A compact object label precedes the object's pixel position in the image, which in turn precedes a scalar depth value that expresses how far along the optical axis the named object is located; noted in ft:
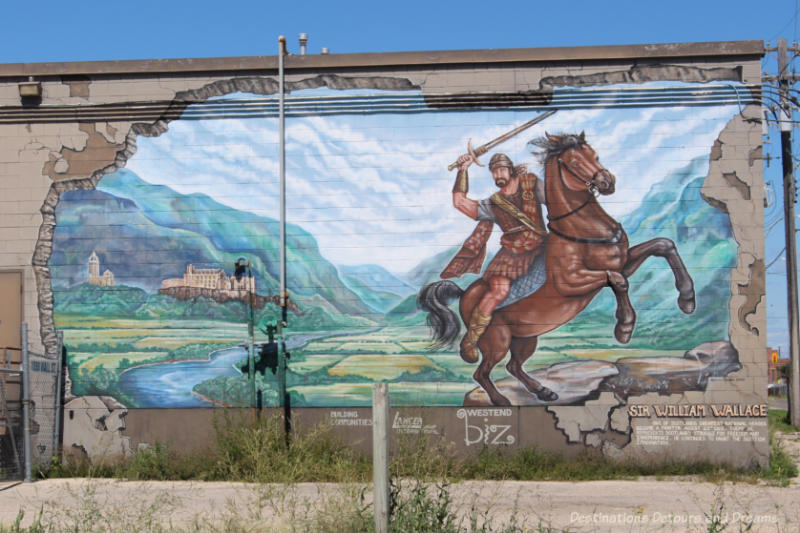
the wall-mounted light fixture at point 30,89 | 46.52
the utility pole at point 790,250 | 70.13
